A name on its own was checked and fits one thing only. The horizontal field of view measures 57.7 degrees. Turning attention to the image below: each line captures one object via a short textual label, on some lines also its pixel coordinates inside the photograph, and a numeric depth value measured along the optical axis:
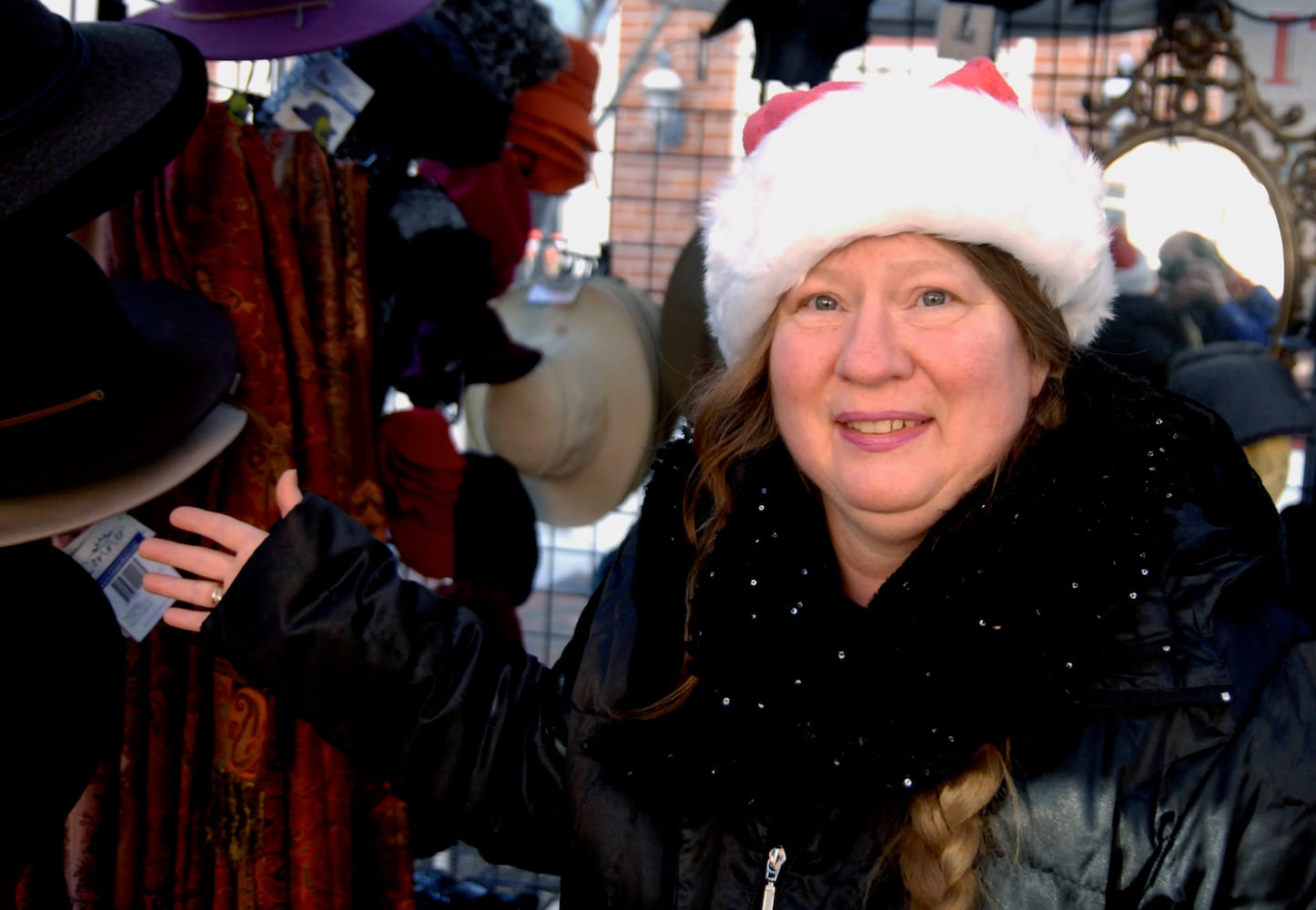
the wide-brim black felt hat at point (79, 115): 1.23
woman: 1.21
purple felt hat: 1.81
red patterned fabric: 1.70
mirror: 3.19
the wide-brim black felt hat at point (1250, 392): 2.52
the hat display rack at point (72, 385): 1.23
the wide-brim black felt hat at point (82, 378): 1.37
